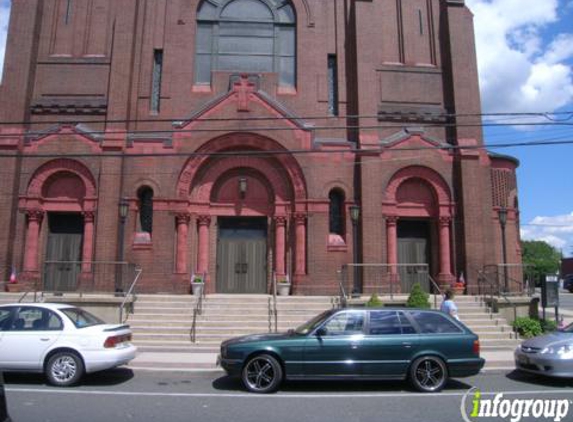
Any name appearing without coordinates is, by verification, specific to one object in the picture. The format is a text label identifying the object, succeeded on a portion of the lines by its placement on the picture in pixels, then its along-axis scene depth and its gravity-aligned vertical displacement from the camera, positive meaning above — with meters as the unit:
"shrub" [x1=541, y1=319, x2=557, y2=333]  14.70 -0.97
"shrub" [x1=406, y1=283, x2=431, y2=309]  13.85 -0.16
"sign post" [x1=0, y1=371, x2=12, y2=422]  4.13 -1.00
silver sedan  8.84 -1.14
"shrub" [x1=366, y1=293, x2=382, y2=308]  13.96 -0.25
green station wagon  8.16 -1.01
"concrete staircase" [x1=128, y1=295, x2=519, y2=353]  13.15 -0.77
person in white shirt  11.93 -0.28
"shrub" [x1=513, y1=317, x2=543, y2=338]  14.02 -0.96
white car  8.48 -0.95
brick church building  17.47 +5.33
